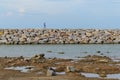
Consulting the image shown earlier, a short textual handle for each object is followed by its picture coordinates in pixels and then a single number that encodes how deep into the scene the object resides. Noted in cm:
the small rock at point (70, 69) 2962
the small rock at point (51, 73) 2812
